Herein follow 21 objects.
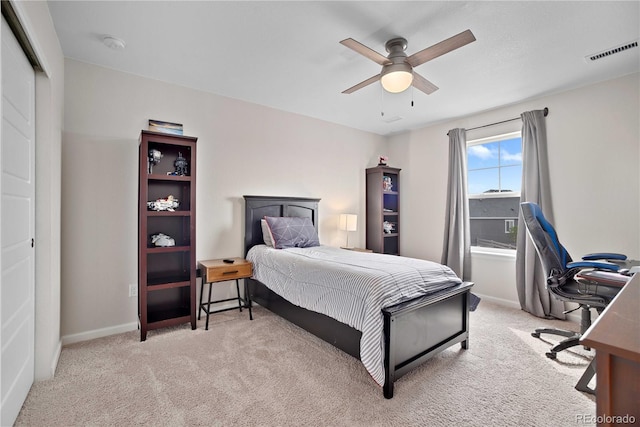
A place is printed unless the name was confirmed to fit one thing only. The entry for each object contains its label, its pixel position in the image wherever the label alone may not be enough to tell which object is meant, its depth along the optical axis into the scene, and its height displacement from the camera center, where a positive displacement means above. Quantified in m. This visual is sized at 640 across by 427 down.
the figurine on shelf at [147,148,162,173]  2.94 +0.47
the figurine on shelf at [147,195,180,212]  2.89 +0.00
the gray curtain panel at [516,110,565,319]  3.39 +0.06
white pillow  3.61 -0.34
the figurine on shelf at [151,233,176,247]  2.90 -0.35
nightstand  2.99 -0.70
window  3.99 +0.32
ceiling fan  1.99 +1.12
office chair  2.25 -0.49
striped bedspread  1.94 -0.59
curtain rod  3.50 +1.18
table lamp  4.45 -0.21
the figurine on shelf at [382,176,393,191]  4.87 +0.43
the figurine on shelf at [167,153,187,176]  3.07 +0.40
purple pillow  3.51 -0.31
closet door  1.51 -0.16
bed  1.90 -0.93
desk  0.65 -0.36
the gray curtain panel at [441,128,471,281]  4.18 -0.01
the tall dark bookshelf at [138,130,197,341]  2.73 -0.31
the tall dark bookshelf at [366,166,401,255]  4.82 +0.01
